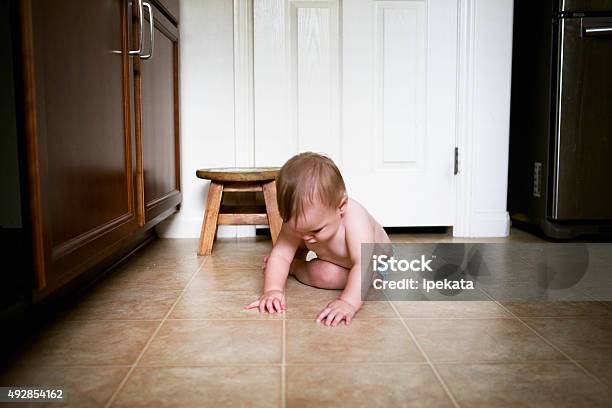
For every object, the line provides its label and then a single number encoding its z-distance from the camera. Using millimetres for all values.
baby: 1253
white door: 2264
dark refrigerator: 2059
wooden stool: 1949
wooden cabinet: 908
